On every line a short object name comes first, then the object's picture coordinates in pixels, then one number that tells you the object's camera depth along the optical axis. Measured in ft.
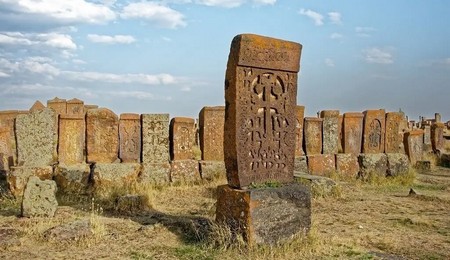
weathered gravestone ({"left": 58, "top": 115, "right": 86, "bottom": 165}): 28.53
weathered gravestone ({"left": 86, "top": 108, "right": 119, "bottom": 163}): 28.96
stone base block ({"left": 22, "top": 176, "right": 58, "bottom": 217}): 20.86
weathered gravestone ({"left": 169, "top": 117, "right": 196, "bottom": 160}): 30.27
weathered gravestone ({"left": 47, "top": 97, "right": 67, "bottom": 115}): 50.90
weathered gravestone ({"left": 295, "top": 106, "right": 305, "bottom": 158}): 33.71
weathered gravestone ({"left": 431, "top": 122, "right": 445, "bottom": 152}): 51.55
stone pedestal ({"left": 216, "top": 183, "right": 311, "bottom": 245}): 16.07
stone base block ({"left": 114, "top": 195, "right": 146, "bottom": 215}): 22.98
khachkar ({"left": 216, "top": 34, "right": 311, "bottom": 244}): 16.30
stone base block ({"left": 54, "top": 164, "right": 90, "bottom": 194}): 27.50
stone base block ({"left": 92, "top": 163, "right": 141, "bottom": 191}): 27.96
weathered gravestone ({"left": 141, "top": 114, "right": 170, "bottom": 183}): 29.60
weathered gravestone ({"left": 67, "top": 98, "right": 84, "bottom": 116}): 51.32
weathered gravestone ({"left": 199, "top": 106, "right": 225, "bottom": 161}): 30.86
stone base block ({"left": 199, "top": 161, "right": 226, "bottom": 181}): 30.53
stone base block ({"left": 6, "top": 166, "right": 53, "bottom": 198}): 26.68
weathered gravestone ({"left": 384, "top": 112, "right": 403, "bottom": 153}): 36.50
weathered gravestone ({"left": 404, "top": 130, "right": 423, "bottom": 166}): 40.57
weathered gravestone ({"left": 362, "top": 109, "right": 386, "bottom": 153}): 35.70
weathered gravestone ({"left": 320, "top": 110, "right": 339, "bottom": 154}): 34.71
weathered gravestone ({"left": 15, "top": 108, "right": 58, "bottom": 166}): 27.55
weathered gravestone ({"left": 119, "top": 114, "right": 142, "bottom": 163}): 29.53
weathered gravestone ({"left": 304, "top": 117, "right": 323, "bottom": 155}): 34.22
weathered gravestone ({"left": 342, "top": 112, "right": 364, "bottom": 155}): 35.37
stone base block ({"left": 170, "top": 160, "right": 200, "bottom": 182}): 29.96
